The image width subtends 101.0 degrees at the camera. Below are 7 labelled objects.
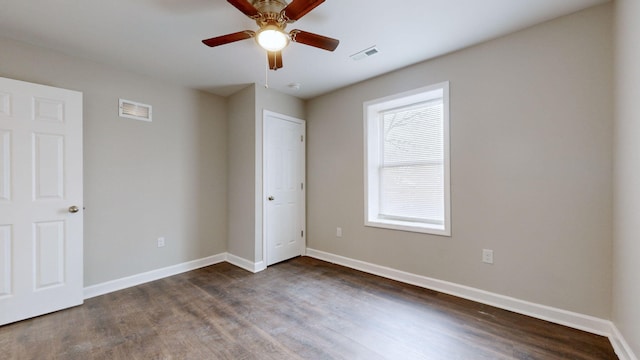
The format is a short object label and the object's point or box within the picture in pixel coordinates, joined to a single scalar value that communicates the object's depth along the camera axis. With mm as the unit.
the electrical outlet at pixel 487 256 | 2467
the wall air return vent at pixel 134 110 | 2971
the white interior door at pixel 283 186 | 3615
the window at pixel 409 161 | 2912
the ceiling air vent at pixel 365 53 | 2594
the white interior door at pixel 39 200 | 2205
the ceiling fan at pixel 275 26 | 1607
